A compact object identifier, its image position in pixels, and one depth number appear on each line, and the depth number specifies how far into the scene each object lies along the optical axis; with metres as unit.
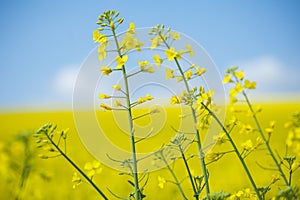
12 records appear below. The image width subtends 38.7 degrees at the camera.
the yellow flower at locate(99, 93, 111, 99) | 2.86
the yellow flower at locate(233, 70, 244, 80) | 2.58
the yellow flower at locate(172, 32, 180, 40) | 3.19
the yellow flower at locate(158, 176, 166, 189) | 2.91
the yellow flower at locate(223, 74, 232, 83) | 2.59
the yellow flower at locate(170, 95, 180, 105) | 2.91
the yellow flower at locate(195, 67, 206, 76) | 2.99
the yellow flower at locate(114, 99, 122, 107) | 2.83
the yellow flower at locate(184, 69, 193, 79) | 2.95
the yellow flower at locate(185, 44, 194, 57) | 3.12
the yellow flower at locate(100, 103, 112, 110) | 2.81
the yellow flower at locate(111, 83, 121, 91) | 2.79
